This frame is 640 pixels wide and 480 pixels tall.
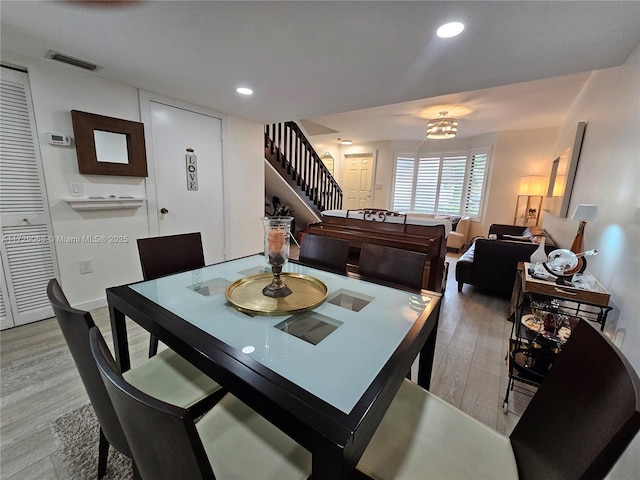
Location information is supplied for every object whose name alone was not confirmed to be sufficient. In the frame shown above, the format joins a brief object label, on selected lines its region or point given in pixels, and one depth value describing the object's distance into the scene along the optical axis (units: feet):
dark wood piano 9.15
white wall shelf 7.73
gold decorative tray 3.79
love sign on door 10.38
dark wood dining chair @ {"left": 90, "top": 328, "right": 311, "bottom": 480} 1.57
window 19.25
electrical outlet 8.27
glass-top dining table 2.12
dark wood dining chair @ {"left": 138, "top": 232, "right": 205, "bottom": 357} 5.56
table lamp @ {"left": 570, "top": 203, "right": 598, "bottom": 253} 6.21
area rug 3.89
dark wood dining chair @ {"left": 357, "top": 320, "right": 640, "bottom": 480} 1.80
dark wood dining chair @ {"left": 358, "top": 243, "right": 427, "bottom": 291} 5.19
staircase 15.08
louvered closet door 6.84
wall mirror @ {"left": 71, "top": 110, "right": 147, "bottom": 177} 7.68
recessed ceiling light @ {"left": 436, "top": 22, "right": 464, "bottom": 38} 4.91
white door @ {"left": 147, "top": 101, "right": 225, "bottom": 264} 9.61
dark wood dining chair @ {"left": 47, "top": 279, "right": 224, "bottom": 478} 2.59
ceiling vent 6.60
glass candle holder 4.31
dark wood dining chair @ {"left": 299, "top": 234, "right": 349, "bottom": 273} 6.28
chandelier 13.42
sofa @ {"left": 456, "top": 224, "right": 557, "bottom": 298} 9.51
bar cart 5.22
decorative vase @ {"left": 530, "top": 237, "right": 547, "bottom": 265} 7.20
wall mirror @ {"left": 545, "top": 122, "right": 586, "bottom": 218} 9.32
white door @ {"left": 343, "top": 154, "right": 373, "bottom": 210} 23.17
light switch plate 7.76
